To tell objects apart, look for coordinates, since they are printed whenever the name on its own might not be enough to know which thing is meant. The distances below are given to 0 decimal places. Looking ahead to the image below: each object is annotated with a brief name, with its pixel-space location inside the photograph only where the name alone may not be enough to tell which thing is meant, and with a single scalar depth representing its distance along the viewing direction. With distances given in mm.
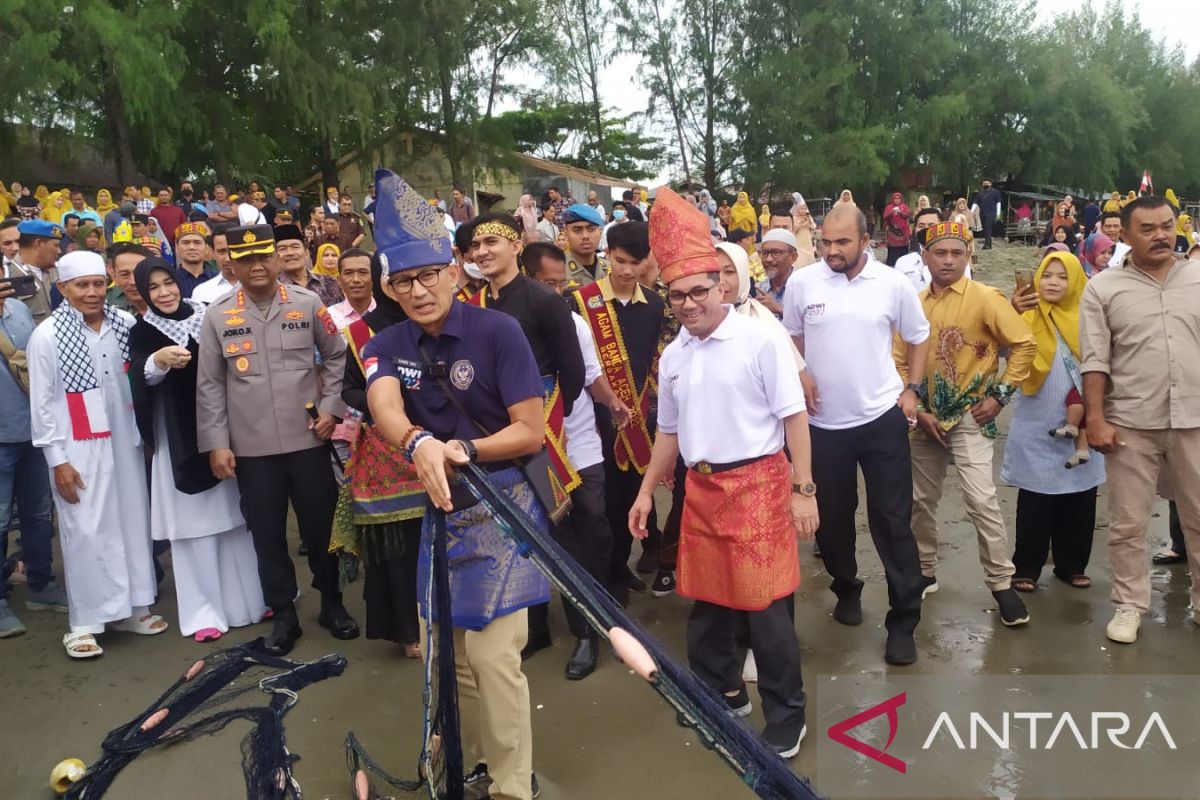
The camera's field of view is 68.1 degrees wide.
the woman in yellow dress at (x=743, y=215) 16703
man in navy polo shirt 2611
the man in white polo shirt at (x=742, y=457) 3074
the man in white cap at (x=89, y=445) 4195
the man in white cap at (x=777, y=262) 5324
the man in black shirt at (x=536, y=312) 3809
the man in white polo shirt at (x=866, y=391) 3771
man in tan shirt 3836
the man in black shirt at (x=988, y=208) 22391
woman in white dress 4223
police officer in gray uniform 4066
